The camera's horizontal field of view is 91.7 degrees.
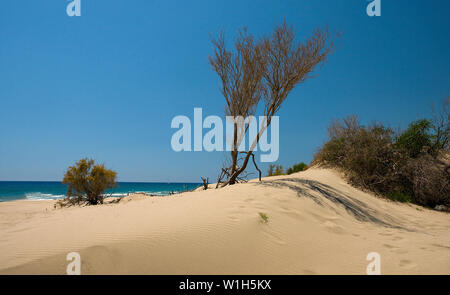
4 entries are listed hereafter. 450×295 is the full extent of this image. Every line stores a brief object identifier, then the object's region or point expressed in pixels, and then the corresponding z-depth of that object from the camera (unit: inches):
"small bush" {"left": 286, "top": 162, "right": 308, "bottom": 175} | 656.3
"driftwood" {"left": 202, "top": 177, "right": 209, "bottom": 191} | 359.3
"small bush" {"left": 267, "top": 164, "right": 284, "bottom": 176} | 688.9
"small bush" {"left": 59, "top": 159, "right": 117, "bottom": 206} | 430.6
